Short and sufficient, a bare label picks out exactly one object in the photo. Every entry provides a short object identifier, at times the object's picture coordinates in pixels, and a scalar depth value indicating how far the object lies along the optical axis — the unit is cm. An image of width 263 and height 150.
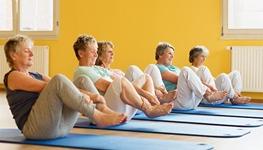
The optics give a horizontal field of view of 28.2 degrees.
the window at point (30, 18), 880
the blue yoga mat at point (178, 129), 388
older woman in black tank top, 323
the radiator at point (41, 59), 878
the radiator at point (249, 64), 740
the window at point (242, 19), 748
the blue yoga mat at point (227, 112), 523
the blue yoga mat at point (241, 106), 616
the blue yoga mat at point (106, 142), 317
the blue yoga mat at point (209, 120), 453
